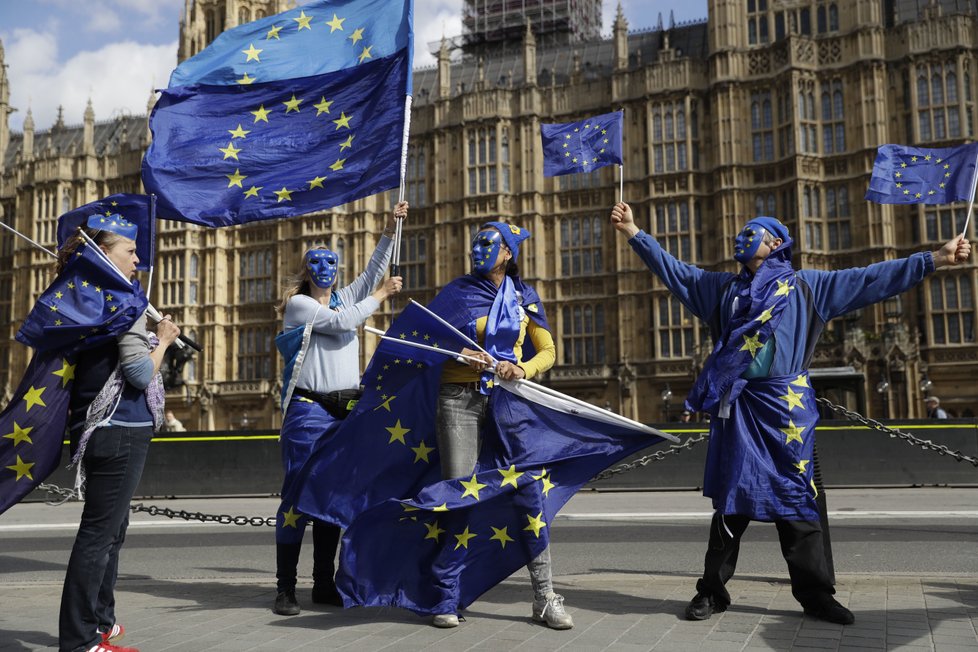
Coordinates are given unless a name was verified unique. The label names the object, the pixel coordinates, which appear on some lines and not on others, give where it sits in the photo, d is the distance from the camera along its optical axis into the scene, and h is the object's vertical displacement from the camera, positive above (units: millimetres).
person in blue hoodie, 4641 -89
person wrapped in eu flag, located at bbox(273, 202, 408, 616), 5309 +106
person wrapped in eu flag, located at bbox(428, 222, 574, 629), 4871 +292
